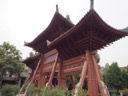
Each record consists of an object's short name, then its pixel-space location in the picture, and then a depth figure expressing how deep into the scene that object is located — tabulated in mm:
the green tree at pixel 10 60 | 22359
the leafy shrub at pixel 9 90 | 21883
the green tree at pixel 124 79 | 25619
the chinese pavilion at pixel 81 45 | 7887
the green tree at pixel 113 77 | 25781
